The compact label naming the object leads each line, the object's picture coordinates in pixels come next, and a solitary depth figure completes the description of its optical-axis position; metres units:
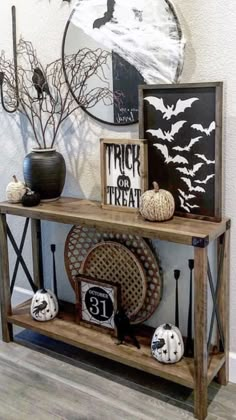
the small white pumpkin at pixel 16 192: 2.22
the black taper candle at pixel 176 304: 2.03
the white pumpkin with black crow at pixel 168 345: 1.89
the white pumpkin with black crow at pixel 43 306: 2.27
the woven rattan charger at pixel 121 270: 2.11
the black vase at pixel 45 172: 2.11
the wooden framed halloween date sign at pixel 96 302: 2.13
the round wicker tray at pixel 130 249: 2.09
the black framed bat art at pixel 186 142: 1.77
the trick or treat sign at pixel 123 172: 1.92
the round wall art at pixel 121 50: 1.88
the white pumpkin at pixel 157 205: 1.80
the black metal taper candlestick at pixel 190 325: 1.97
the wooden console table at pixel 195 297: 1.71
